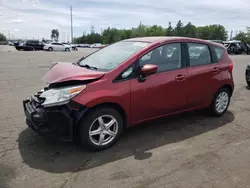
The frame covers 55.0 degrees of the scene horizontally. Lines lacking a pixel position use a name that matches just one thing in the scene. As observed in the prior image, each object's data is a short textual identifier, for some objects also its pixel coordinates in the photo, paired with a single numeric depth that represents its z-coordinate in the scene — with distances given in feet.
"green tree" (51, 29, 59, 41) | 376.35
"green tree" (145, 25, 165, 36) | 304.30
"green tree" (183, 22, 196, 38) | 281.82
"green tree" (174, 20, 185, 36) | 278.97
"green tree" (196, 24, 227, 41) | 299.79
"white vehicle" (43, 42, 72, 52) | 114.32
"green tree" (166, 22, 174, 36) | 284.51
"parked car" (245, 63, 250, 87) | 26.62
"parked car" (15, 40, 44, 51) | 105.29
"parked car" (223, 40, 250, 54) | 95.55
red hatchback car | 10.64
